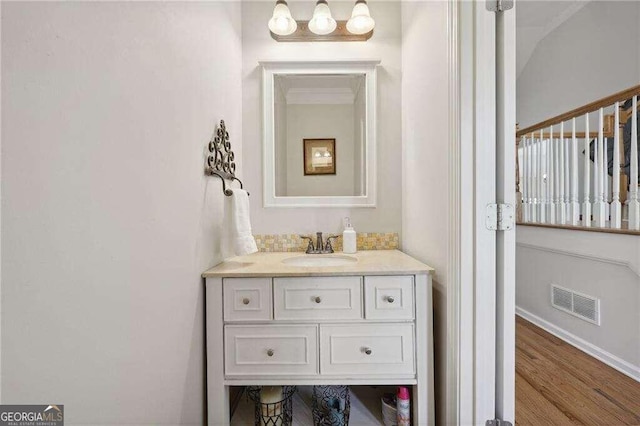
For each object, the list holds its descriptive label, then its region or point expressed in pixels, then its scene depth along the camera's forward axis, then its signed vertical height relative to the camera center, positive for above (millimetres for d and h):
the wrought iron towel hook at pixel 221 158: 1205 +260
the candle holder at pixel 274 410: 1152 -894
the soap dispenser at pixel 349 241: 1549 -187
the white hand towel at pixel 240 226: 1256 -79
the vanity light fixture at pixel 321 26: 1537 +1099
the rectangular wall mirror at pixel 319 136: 1661 +474
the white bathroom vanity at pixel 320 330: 1086 -499
